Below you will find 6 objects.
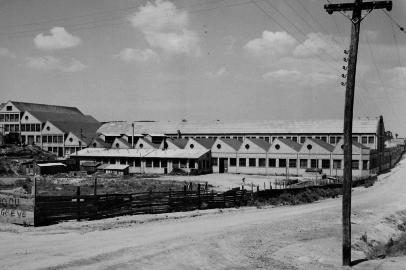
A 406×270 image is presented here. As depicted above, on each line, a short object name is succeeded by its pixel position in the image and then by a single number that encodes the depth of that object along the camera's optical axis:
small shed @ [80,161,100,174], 72.57
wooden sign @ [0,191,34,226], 21.12
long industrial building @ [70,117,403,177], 66.88
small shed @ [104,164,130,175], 69.31
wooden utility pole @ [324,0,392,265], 15.87
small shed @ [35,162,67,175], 65.25
